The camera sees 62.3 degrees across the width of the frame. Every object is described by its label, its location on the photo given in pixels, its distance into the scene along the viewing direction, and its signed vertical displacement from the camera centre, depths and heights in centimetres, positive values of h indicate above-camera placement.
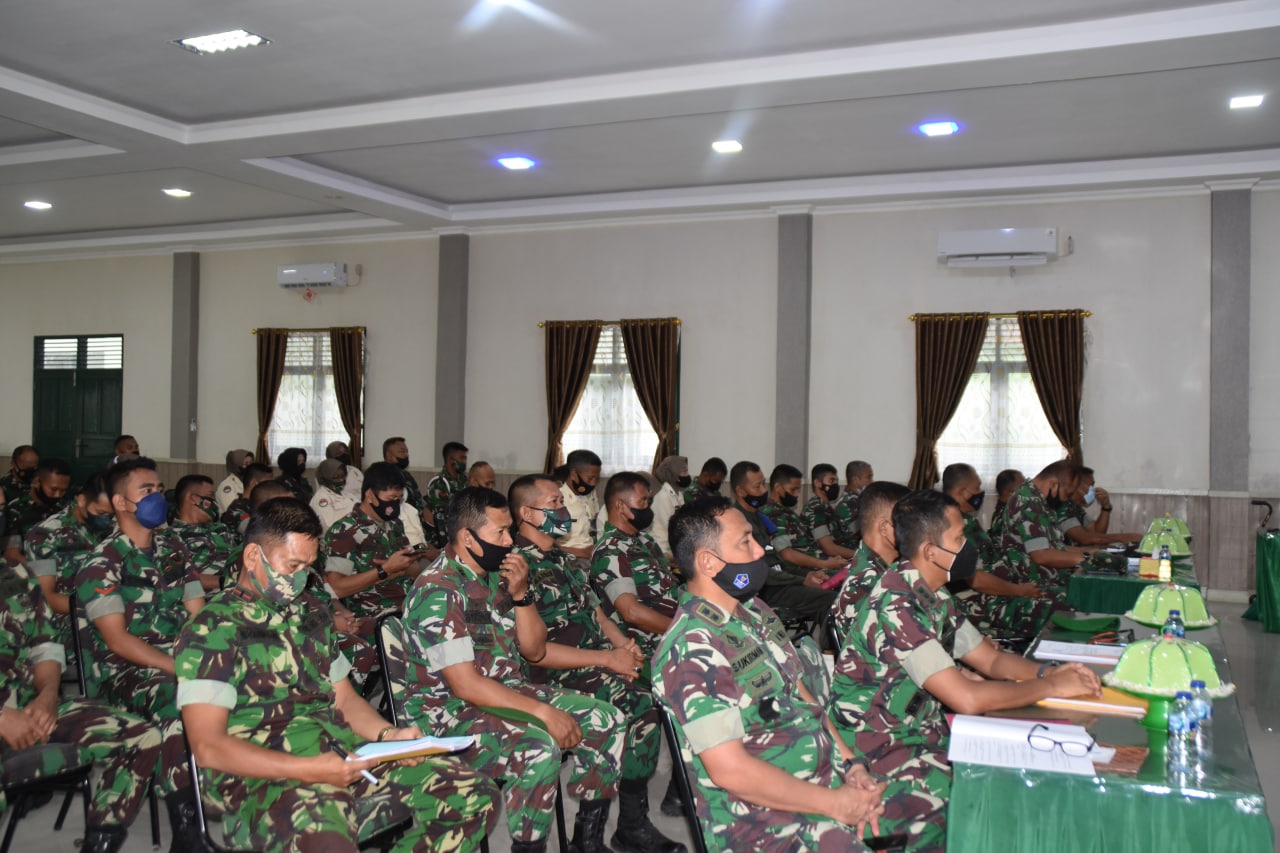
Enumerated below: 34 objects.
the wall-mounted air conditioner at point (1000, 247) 867 +160
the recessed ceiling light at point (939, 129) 738 +219
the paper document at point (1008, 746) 224 -68
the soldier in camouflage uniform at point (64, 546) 395 -51
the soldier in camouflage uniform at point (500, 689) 302 -77
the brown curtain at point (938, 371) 910 +59
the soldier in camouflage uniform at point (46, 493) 638 -44
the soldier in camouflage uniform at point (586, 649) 361 -79
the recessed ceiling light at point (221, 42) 579 +213
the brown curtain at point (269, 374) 1171 +58
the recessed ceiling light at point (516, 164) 845 +217
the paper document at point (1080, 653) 324 -67
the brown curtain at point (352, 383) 1127 +48
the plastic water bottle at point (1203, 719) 241 -67
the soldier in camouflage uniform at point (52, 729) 293 -89
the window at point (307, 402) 1152 +27
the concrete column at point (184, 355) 1216 +80
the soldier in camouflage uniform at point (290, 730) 242 -75
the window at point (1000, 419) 905 +18
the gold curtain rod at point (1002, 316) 904 +106
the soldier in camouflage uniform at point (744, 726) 219 -63
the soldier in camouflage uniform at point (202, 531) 485 -52
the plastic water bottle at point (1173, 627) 283 -50
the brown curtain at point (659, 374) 1000 +56
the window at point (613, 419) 1025 +13
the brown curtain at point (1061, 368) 879 +61
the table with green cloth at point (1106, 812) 212 -76
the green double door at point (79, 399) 1265 +29
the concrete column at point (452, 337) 1077 +95
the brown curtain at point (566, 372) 1034 +59
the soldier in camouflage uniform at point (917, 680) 260 -62
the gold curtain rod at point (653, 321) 1000 +107
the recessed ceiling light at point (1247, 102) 679 +222
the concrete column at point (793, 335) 948 +91
